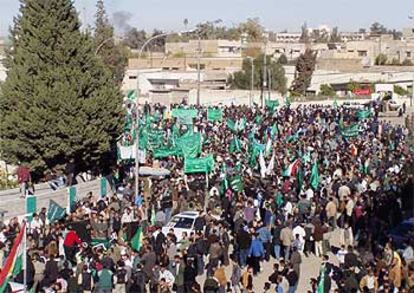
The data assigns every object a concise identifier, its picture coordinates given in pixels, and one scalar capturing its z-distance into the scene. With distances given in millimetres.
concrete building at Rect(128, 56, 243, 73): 108688
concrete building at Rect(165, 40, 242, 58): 128538
